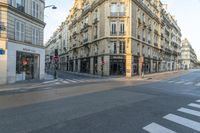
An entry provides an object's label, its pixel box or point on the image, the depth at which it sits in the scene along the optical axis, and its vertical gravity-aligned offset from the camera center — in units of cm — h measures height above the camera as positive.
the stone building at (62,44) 3862 +921
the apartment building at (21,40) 968 +268
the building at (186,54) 6623 +795
